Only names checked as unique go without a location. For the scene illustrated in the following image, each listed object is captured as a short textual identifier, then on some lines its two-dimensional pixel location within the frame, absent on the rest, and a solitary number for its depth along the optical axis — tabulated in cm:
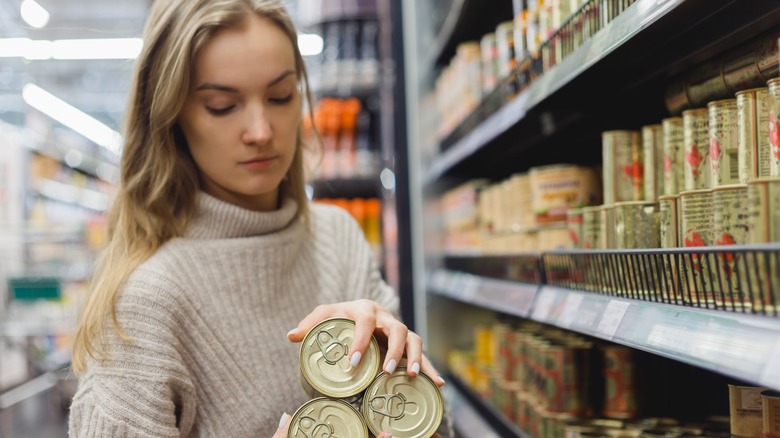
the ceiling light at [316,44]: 397
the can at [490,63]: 234
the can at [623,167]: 133
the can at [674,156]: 118
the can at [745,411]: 105
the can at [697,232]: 95
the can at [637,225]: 119
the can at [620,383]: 159
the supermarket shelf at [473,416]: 224
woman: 124
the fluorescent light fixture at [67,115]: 867
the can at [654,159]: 127
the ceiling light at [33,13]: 688
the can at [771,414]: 99
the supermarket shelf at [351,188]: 382
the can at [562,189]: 169
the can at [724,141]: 104
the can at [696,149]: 111
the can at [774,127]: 93
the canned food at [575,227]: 149
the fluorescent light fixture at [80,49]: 793
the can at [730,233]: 86
